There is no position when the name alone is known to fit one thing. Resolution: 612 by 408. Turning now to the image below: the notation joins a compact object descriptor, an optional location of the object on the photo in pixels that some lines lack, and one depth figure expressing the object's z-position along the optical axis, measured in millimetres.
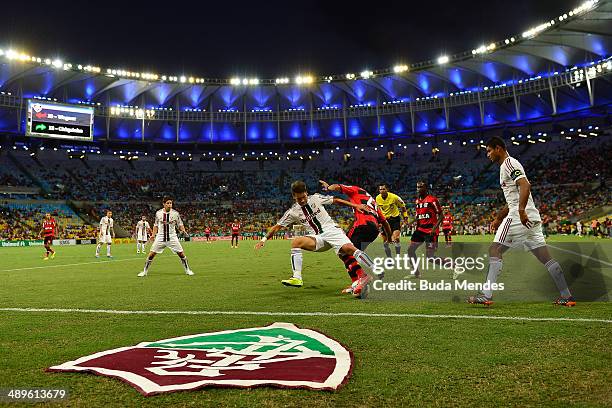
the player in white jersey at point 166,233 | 12680
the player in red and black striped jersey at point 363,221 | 9992
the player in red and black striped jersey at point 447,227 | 19925
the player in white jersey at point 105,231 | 21236
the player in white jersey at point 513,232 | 6746
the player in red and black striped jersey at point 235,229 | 30930
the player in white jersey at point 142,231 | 24906
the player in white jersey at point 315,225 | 8258
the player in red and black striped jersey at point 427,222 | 11648
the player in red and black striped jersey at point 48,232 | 20828
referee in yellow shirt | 12055
